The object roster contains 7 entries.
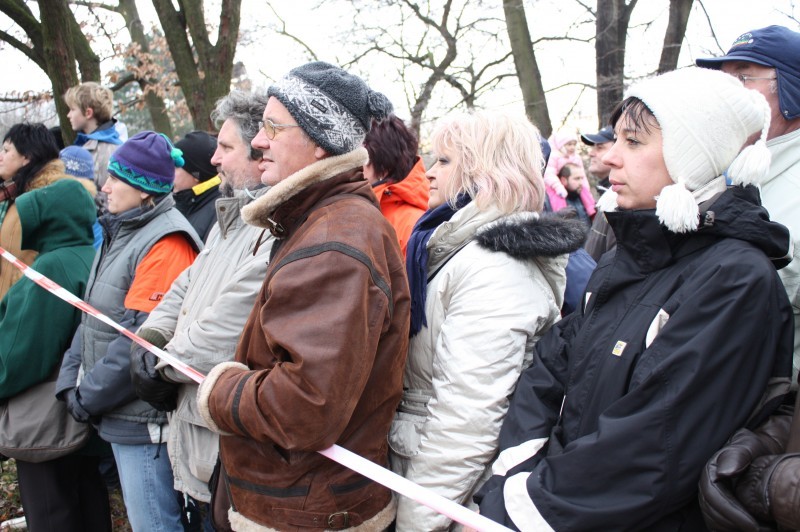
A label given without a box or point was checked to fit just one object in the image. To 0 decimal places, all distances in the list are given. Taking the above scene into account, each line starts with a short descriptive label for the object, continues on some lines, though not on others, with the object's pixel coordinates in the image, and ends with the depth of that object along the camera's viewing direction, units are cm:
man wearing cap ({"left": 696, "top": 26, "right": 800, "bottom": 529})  146
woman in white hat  161
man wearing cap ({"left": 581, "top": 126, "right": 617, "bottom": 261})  417
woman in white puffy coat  216
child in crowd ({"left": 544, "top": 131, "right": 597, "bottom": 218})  636
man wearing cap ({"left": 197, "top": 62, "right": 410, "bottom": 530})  186
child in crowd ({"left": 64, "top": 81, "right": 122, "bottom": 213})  618
